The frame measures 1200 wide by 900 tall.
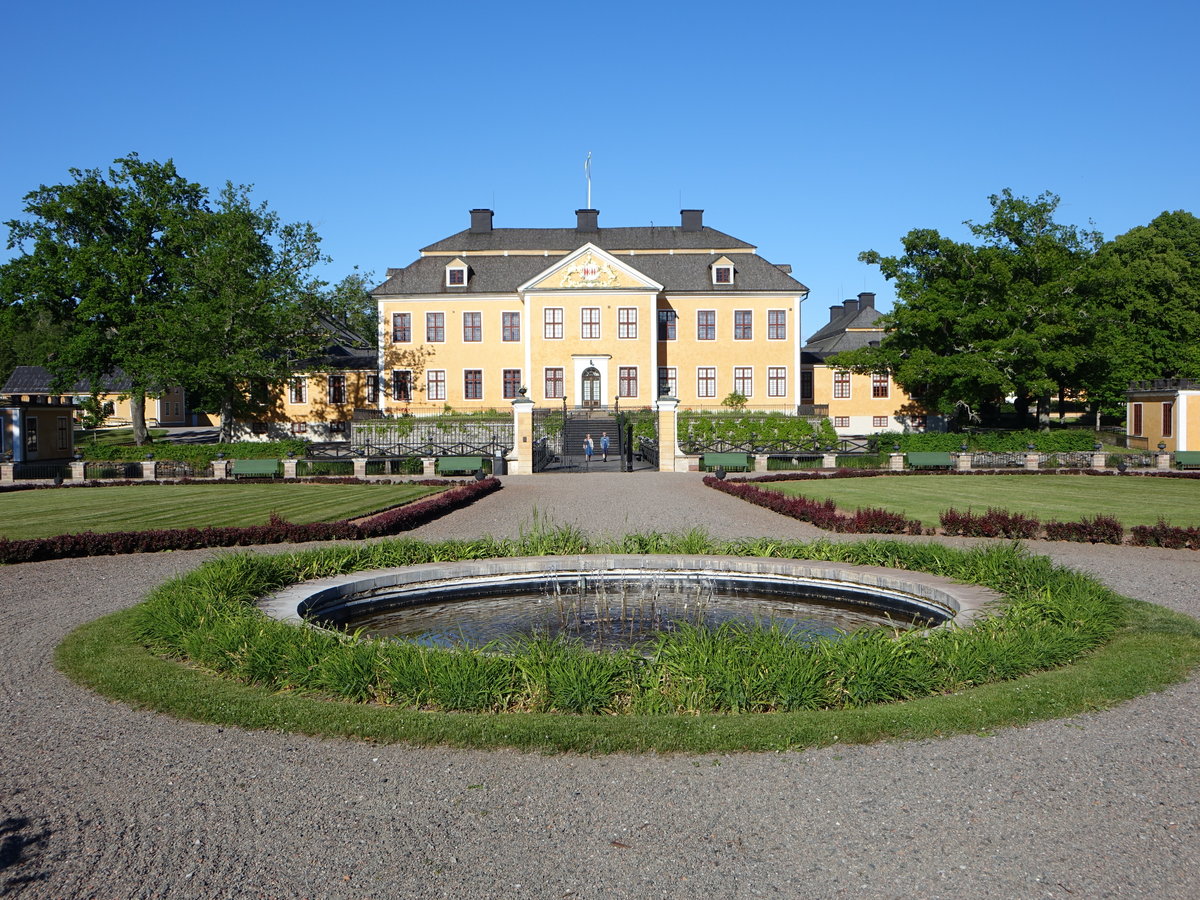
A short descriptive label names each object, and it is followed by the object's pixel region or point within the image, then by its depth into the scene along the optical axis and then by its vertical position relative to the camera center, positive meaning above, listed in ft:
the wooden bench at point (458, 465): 96.48 -3.20
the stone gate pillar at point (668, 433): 101.45 -0.30
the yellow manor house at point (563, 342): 155.84 +14.87
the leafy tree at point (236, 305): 128.98 +18.44
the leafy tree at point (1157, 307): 148.05 +18.40
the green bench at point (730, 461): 99.50 -3.31
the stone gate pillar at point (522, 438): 99.30 -0.62
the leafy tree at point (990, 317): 124.67 +14.66
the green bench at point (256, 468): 95.09 -3.22
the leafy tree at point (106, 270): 129.29 +23.01
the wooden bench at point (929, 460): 102.78 -3.61
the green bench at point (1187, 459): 100.22 -3.76
